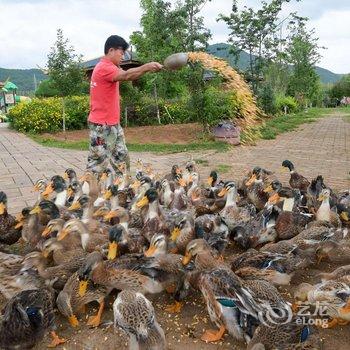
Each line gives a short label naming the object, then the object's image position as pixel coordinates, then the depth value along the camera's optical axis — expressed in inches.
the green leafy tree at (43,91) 1337.4
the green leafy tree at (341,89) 3312.0
